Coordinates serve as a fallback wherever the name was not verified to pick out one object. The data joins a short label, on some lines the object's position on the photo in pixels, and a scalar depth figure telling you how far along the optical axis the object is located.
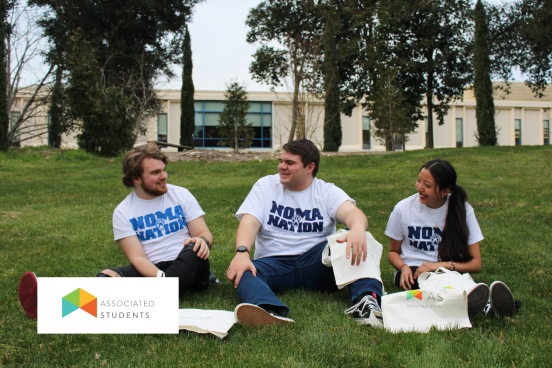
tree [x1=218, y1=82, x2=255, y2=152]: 23.39
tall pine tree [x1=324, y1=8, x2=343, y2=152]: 23.94
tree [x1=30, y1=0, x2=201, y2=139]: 24.52
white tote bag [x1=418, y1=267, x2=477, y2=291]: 2.96
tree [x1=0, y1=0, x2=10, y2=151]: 17.49
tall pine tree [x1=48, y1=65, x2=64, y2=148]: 22.93
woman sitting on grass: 3.48
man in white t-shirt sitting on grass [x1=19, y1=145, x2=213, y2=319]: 3.38
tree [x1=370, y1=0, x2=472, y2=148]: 24.88
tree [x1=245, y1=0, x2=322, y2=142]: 27.89
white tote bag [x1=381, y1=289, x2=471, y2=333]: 2.78
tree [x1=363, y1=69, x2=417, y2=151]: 21.25
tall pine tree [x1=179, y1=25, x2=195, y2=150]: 28.56
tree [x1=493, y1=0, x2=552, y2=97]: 21.61
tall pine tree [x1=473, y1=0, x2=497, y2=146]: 20.84
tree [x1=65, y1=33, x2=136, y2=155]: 17.81
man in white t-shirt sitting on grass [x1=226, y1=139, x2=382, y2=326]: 3.49
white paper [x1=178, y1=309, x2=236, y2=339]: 2.62
